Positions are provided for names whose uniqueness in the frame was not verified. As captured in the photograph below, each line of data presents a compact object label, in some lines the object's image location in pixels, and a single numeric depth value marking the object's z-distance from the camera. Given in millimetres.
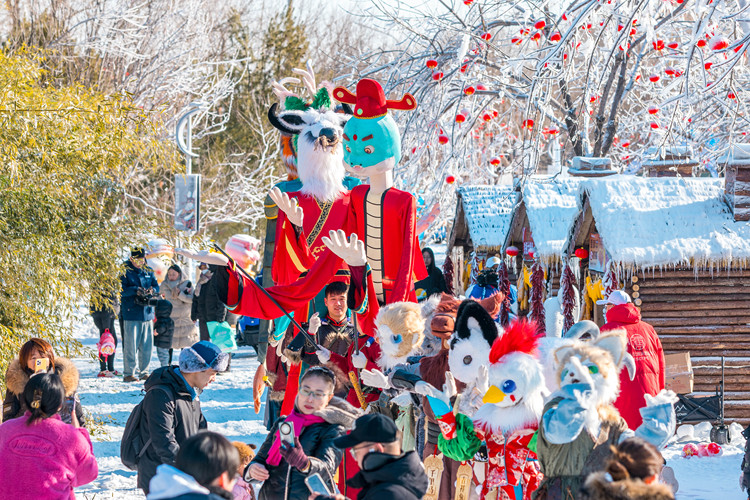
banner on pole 32062
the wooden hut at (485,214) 28766
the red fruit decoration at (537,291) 25312
